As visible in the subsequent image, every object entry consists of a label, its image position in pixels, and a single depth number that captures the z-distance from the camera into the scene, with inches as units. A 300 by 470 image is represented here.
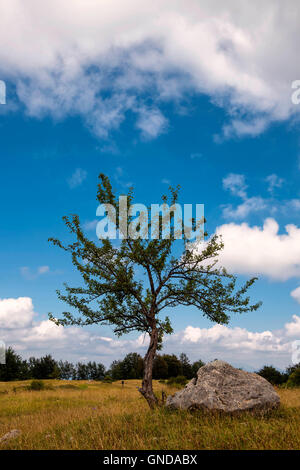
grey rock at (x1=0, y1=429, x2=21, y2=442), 542.0
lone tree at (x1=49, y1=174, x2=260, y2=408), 714.2
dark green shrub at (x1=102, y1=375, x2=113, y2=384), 2483.6
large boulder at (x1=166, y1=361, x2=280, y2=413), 536.4
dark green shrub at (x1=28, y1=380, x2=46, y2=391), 1667.1
